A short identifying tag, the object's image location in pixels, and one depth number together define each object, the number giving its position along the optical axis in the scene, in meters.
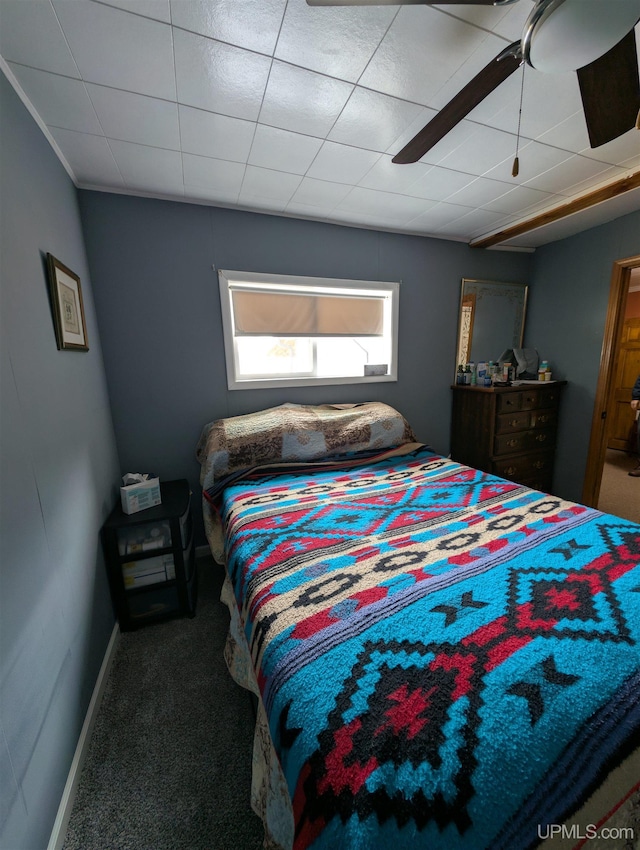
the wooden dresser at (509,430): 2.83
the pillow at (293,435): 2.06
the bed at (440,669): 0.57
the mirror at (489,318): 3.12
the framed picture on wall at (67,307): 1.42
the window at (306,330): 2.44
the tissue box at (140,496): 1.82
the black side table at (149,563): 1.73
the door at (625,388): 4.61
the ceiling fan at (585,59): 0.79
